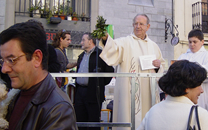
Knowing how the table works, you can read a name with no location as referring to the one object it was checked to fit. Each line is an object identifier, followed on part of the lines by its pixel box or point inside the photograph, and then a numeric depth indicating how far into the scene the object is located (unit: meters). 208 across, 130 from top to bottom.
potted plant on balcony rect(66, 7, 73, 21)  10.87
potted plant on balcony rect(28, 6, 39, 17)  10.33
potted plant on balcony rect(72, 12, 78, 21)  10.93
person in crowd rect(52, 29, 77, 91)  4.88
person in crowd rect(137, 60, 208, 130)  2.02
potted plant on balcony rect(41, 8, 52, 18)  10.52
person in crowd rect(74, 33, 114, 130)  4.39
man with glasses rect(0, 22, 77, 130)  1.39
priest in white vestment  4.07
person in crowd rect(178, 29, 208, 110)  4.62
